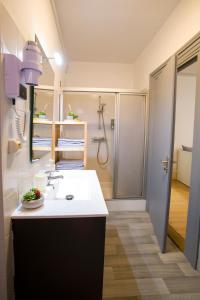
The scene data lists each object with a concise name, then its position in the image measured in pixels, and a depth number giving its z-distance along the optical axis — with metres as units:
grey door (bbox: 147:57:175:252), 2.00
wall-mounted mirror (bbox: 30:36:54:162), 1.38
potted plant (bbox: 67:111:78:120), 2.46
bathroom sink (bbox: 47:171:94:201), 1.45
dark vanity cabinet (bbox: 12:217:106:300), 1.09
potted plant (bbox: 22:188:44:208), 1.15
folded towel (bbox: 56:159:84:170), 2.50
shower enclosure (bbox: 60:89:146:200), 2.91
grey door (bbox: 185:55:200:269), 1.70
